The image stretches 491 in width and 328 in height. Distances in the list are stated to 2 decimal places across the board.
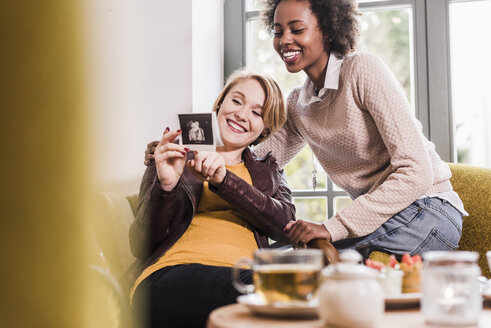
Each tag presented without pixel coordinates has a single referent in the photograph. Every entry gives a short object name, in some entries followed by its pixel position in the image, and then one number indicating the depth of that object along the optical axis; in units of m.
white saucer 0.83
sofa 1.70
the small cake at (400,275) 1.00
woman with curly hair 1.80
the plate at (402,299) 0.92
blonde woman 1.42
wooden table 0.81
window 2.65
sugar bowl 0.77
